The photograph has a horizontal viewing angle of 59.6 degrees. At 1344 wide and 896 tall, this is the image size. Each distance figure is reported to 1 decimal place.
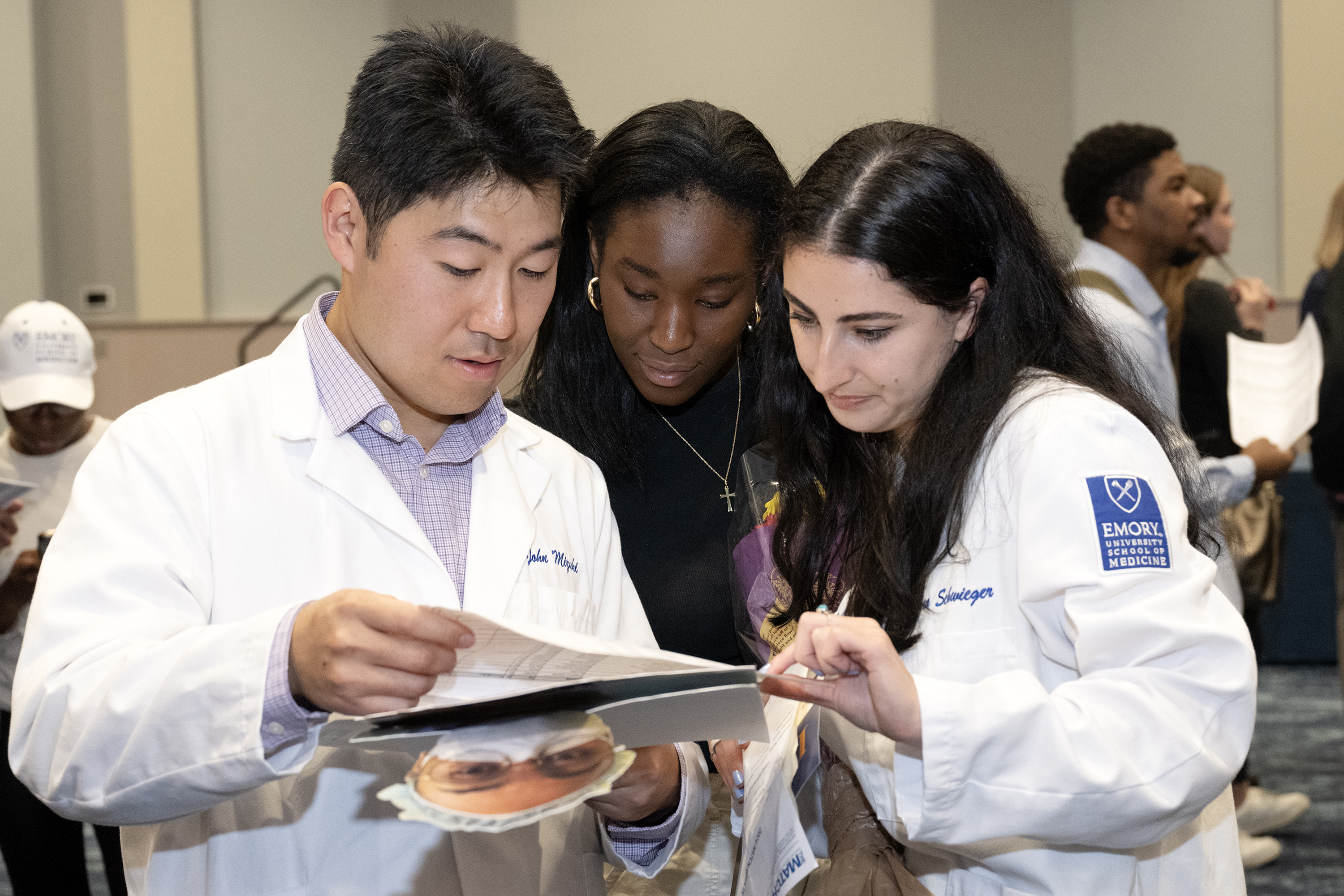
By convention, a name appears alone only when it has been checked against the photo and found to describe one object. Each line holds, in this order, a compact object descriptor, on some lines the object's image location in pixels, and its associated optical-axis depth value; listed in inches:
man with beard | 131.3
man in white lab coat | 41.3
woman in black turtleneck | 72.6
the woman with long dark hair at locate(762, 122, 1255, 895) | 41.9
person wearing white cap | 110.3
